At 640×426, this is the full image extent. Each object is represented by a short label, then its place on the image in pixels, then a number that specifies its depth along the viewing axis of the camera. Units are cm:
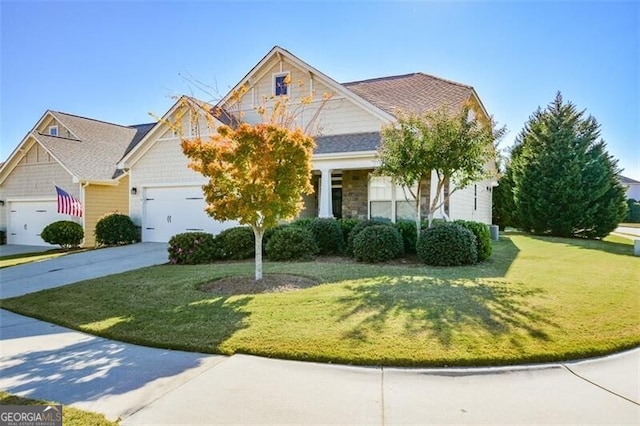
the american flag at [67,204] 1650
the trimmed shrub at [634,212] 3538
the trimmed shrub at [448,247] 977
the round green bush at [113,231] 1609
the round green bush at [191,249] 1138
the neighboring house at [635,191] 5168
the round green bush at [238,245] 1188
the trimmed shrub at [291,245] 1102
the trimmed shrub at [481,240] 1059
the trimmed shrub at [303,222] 1238
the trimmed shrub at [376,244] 1046
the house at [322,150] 1418
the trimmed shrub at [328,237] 1196
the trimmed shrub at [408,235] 1145
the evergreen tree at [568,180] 1845
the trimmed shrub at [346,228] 1224
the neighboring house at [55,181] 1828
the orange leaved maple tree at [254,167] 754
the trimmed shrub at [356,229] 1144
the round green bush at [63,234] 1653
